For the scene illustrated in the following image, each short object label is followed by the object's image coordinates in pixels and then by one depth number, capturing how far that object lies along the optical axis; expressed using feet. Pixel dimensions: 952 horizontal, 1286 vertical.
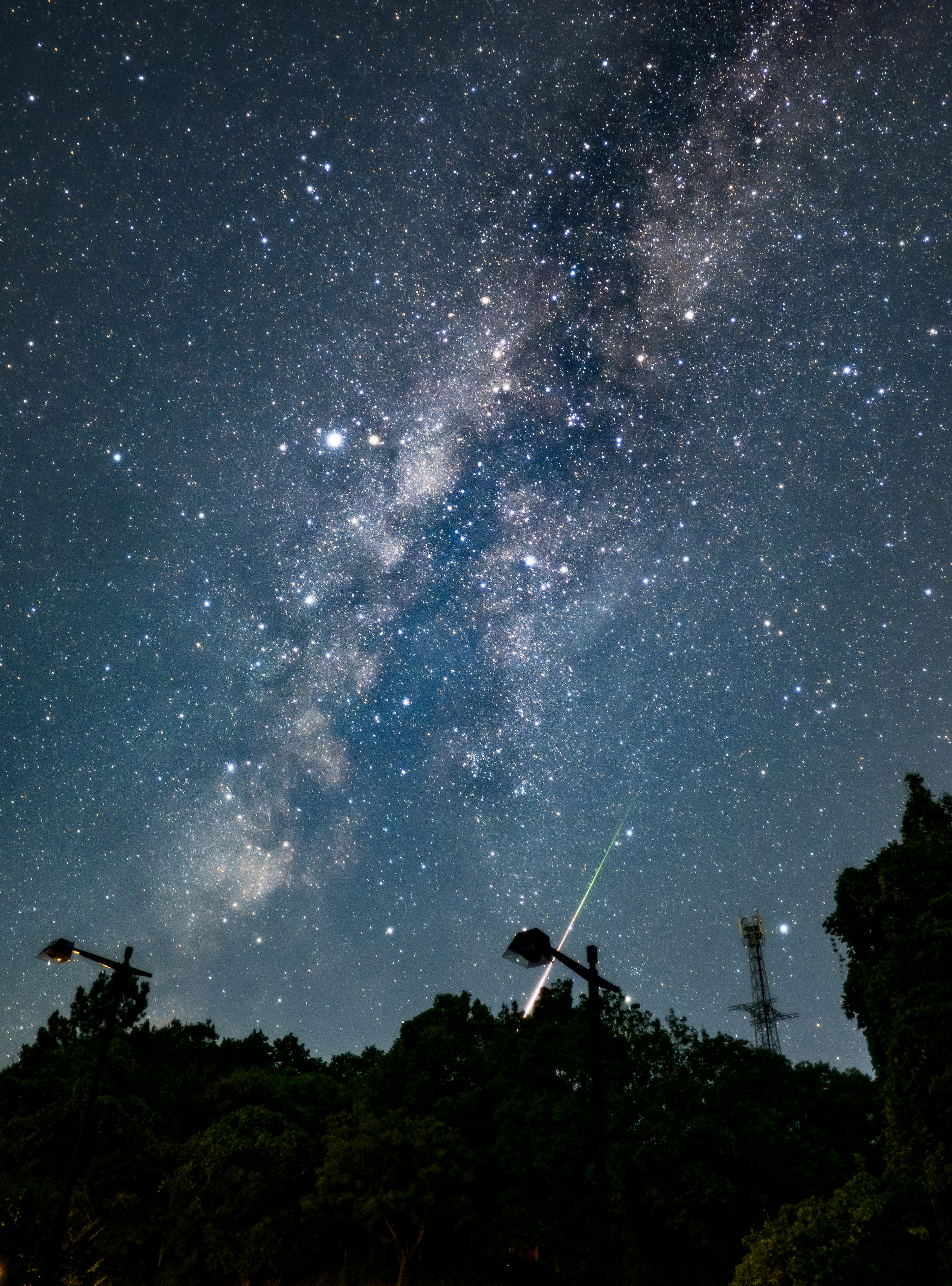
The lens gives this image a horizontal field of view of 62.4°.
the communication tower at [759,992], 184.85
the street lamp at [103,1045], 37.88
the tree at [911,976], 48.75
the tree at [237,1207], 90.38
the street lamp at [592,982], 27.89
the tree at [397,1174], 87.15
